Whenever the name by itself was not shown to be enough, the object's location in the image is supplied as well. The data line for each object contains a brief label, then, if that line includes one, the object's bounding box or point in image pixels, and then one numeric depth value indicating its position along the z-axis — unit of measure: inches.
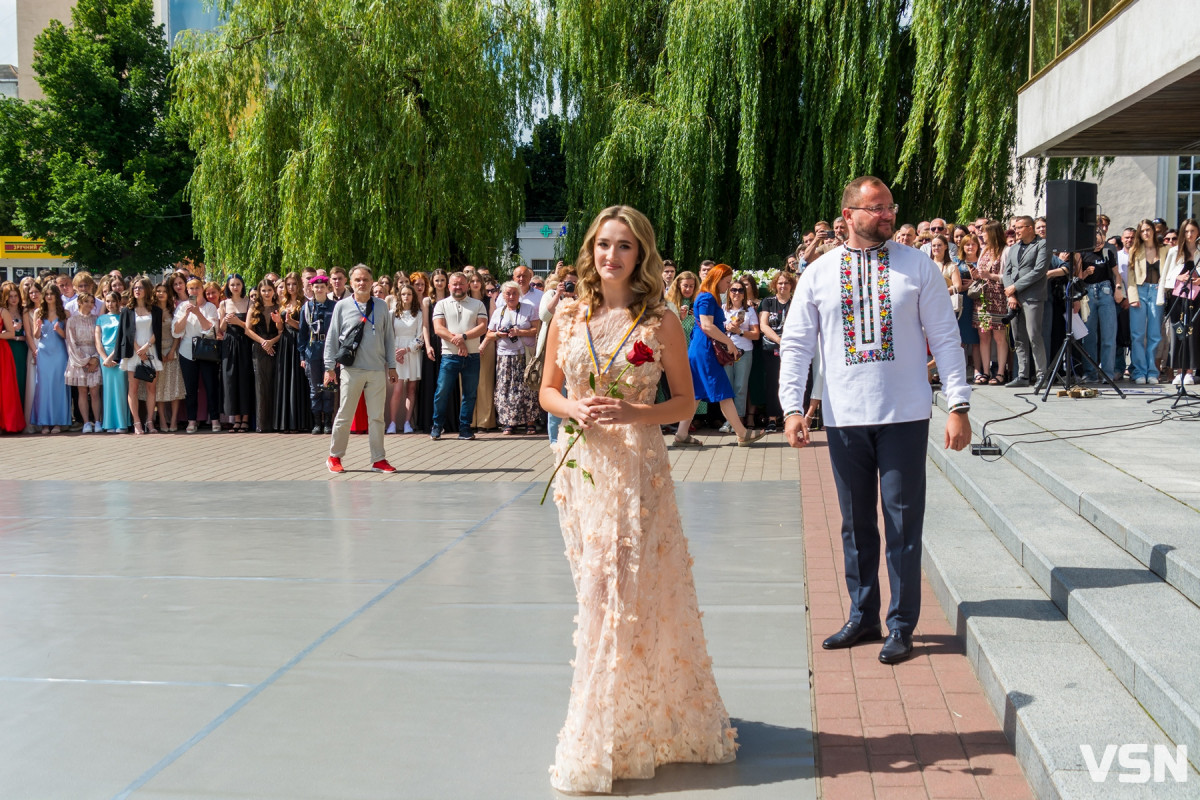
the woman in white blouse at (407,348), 579.8
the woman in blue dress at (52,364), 616.7
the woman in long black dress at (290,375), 590.2
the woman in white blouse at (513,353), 558.9
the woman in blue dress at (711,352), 482.3
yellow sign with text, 2101.4
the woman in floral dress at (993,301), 525.7
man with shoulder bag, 436.8
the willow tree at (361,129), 789.9
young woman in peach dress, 145.4
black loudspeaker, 451.5
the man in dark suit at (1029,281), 500.7
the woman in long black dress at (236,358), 604.1
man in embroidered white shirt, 190.5
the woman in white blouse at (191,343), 603.8
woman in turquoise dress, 608.1
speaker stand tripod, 460.2
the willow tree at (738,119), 761.6
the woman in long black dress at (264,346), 597.0
